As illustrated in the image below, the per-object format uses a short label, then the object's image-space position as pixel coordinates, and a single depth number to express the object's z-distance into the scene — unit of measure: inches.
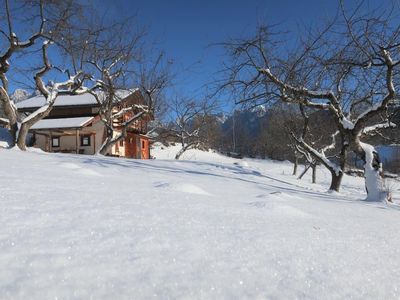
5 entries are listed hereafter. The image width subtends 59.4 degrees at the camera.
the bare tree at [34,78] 361.7
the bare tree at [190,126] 974.4
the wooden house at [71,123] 1073.0
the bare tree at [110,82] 423.2
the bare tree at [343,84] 275.6
